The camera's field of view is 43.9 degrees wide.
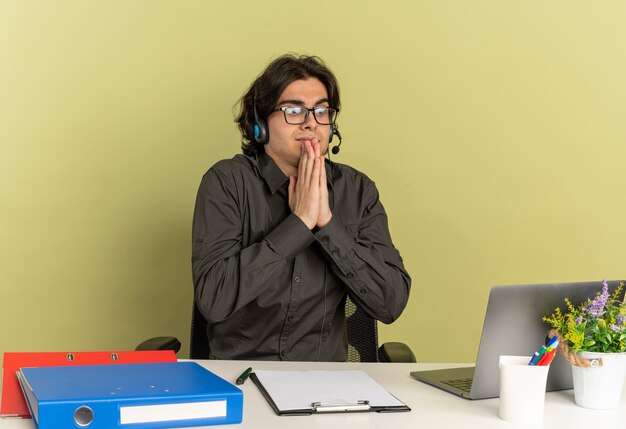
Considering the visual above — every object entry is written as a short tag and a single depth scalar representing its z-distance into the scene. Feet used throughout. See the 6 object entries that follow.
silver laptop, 4.96
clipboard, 4.78
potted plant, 4.90
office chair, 7.05
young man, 6.84
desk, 4.53
